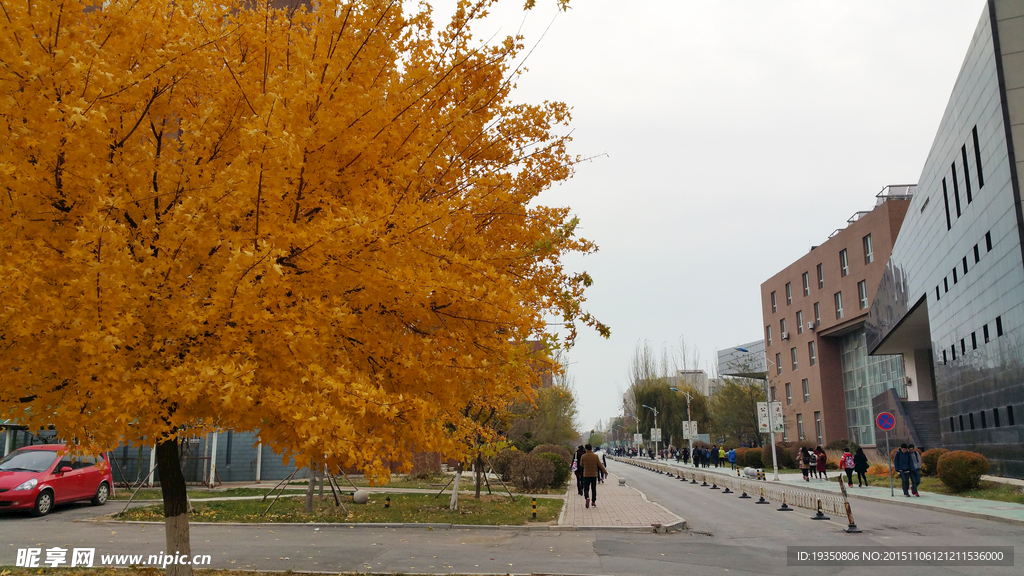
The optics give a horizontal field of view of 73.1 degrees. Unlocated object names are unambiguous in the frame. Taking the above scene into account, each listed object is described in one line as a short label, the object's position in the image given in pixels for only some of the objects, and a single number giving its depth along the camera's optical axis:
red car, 15.34
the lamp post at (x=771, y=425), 33.69
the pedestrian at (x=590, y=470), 18.59
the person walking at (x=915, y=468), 22.38
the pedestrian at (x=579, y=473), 21.40
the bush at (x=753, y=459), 45.66
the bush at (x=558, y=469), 25.72
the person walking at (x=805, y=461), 31.12
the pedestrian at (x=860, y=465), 28.62
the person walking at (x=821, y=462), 32.38
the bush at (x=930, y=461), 26.70
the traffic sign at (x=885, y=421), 23.08
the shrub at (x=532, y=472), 24.58
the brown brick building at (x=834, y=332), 50.41
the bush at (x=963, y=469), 21.94
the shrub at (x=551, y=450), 29.60
